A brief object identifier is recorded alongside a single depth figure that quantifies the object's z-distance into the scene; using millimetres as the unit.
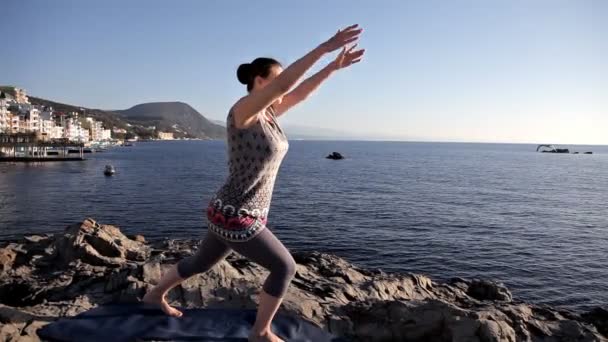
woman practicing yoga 3246
